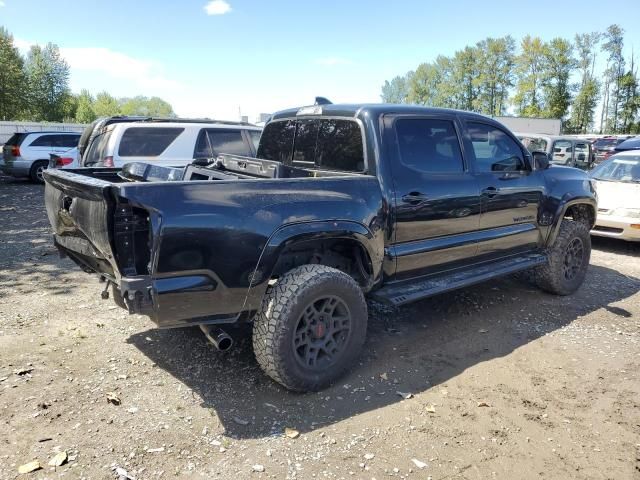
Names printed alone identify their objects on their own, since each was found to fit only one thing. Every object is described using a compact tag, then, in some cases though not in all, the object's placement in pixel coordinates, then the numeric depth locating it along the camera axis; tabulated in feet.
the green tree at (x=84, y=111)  255.50
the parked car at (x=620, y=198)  24.86
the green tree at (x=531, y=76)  187.93
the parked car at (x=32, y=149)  49.44
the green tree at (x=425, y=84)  254.06
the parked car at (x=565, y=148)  39.73
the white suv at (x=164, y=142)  26.91
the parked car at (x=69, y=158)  44.77
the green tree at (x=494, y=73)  209.30
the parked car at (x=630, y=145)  56.34
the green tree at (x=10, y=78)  140.27
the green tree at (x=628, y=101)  190.01
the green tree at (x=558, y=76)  182.29
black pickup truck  9.23
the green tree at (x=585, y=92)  182.80
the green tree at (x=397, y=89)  302.45
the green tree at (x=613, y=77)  193.77
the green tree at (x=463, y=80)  224.94
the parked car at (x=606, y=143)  74.49
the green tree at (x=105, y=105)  304.09
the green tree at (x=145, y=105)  375.00
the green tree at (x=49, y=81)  185.30
